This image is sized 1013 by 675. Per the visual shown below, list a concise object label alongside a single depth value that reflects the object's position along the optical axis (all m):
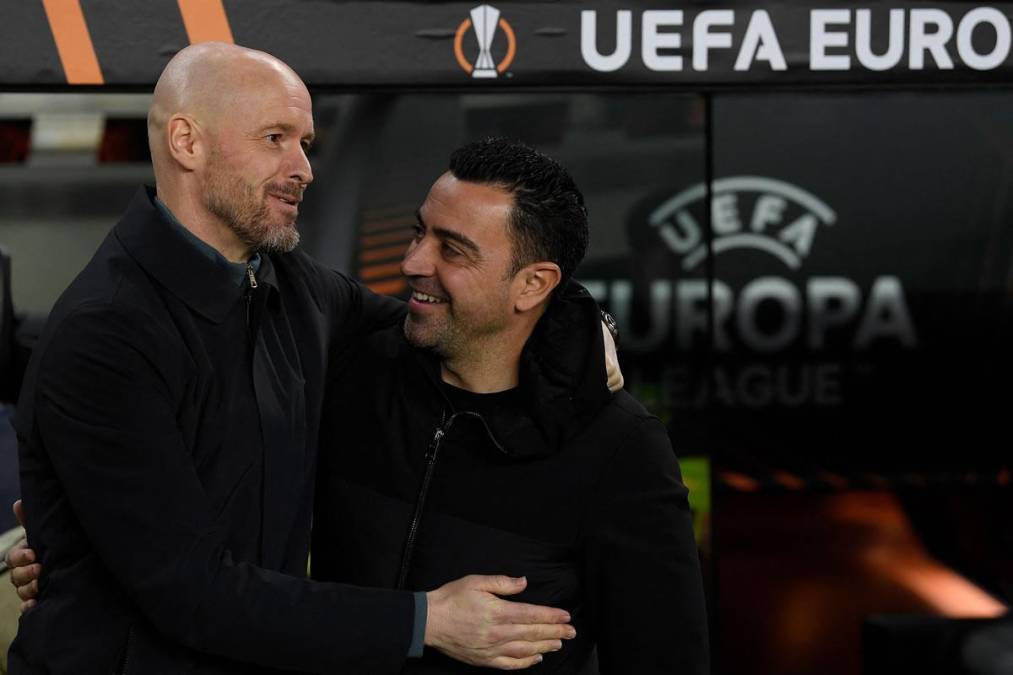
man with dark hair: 3.71
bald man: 3.54
